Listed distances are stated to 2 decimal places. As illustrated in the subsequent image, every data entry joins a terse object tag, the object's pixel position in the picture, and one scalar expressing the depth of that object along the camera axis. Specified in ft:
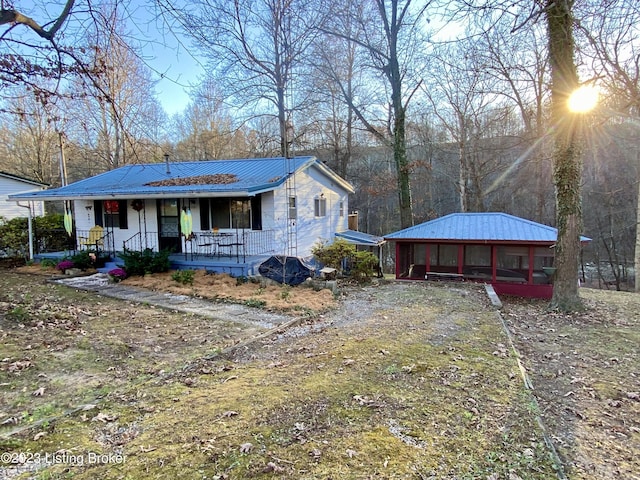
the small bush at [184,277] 35.06
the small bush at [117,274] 36.47
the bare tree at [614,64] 31.32
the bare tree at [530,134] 51.08
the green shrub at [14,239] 47.91
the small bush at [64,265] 40.52
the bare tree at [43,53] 16.03
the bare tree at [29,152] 77.05
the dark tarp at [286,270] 36.83
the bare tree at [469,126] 74.02
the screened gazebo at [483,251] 40.11
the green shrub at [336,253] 41.70
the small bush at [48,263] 42.57
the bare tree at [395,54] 54.95
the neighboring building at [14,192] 56.44
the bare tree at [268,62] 54.03
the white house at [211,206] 41.70
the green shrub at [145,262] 37.60
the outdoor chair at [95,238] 45.76
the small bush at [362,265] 40.57
